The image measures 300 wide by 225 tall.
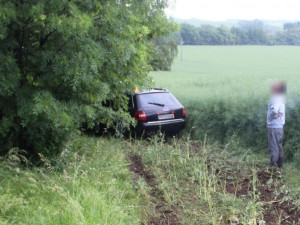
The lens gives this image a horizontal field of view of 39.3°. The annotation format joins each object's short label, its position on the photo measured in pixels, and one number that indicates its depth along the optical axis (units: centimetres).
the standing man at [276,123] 866
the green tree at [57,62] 668
